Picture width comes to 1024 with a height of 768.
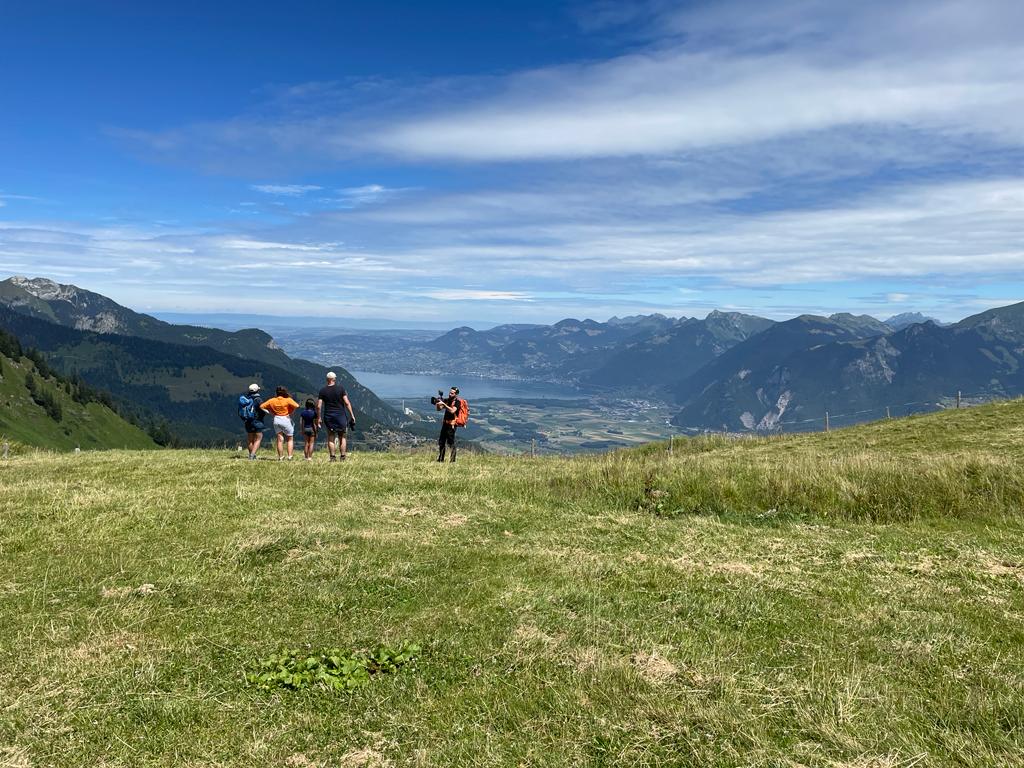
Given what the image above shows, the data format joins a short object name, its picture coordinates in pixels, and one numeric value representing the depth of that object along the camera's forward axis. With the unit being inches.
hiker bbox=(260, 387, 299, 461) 852.6
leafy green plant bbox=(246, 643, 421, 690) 259.4
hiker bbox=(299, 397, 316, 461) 937.8
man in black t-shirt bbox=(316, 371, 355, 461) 901.8
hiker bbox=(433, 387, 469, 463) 964.0
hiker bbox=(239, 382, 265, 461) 896.3
